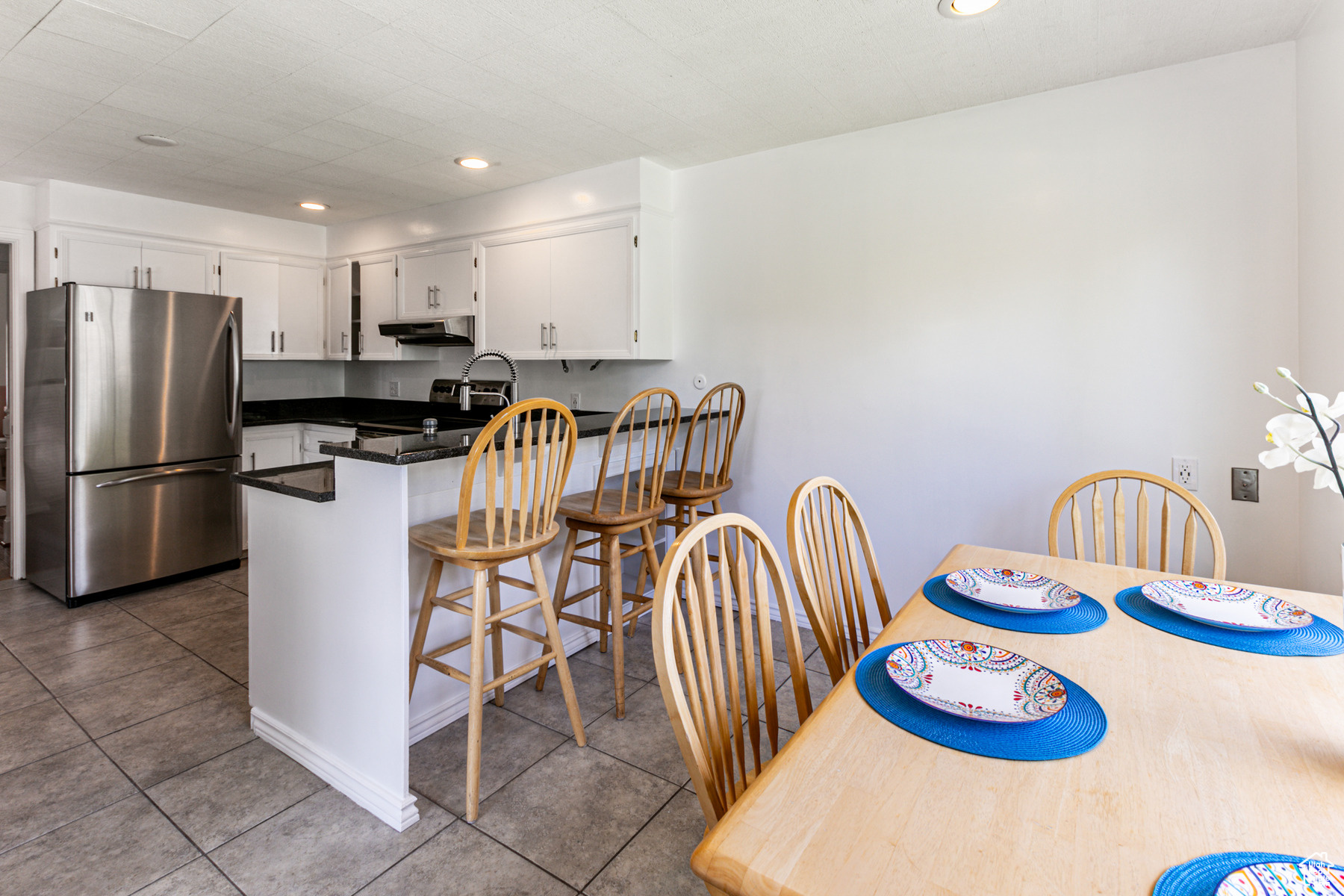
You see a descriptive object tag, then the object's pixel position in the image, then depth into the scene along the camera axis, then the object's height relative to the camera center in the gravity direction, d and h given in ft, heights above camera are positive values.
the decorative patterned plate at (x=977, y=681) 3.16 -1.18
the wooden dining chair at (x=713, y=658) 3.06 -1.09
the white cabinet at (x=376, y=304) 14.56 +3.10
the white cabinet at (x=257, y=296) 14.28 +3.24
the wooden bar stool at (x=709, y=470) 9.27 -0.38
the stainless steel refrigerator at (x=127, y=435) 10.94 +0.19
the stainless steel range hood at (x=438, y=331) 13.16 +2.28
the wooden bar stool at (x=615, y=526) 7.81 -0.96
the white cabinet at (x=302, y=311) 15.17 +3.06
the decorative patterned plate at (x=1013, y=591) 4.59 -1.02
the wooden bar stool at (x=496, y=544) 6.01 -0.92
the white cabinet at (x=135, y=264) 12.05 +3.44
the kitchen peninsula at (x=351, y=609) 5.96 -1.57
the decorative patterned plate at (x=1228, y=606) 4.26 -1.06
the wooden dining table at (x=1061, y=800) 2.21 -1.34
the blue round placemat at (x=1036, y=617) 4.30 -1.12
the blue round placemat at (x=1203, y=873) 2.11 -1.37
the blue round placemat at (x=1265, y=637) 3.92 -1.15
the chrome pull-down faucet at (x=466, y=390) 9.43 +0.81
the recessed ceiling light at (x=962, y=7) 6.28 +4.10
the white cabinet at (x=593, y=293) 11.00 +2.55
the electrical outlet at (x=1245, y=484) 7.40 -0.42
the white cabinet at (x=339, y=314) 15.46 +3.05
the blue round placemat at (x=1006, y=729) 2.88 -1.27
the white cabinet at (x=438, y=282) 13.14 +3.29
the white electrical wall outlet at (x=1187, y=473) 7.72 -0.31
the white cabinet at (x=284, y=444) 13.83 +0.06
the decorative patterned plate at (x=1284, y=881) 2.06 -1.34
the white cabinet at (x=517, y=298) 11.98 +2.70
